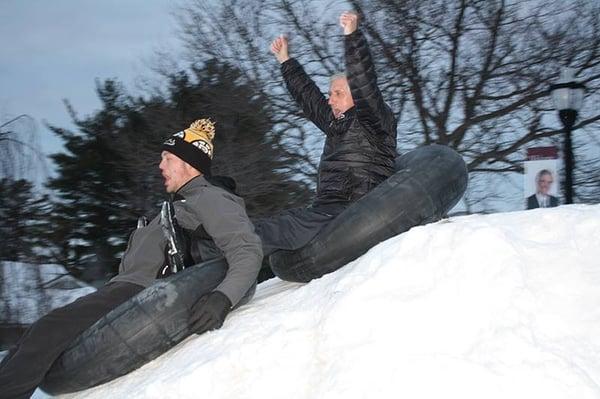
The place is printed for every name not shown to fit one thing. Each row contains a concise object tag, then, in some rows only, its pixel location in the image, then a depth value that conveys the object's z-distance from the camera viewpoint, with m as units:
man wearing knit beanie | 3.45
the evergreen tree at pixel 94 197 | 12.52
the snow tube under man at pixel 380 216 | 3.86
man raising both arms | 4.06
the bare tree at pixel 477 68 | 14.55
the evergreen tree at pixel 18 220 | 8.88
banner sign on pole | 8.79
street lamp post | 10.68
